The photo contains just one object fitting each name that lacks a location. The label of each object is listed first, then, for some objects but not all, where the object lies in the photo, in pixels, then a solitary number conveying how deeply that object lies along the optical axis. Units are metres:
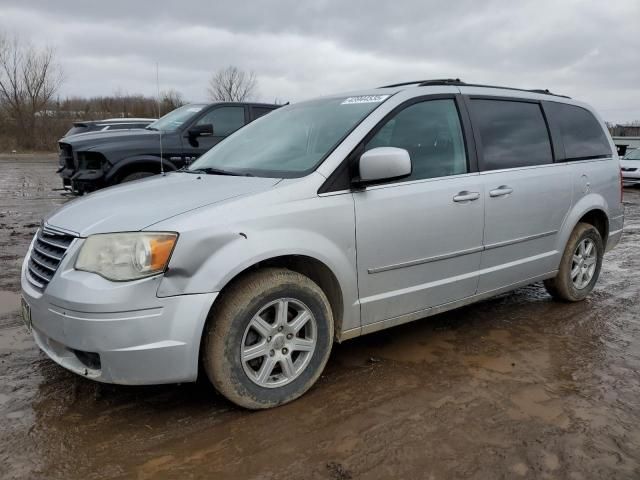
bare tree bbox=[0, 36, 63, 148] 34.59
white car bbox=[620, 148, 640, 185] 16.94
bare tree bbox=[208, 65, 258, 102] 49.36
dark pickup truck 7.03
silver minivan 2.53
